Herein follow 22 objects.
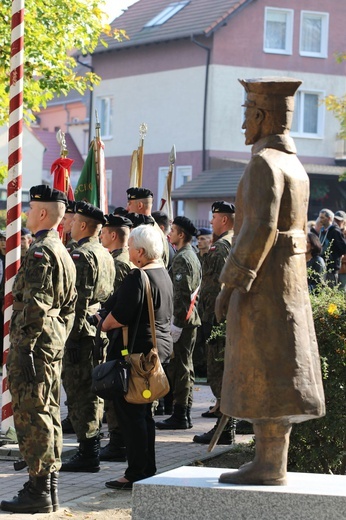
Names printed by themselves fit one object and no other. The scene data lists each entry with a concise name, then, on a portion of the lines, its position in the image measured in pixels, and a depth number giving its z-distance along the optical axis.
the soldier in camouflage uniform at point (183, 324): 12.39
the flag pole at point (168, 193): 17.06
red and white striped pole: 11.08
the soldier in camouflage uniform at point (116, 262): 10.52
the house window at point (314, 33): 47.06
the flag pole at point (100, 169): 15.55
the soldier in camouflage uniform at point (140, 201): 12.95
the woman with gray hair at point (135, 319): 8.77
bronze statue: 6.54
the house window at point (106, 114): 50.59
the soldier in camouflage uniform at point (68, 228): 11.88
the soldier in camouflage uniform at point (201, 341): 16.17
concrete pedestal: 6.53
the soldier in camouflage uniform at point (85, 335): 9.85
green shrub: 8.82
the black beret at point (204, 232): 17.48
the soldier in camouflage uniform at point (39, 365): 8.09
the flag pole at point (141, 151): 15.45
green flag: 15.58
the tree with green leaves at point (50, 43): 18.45
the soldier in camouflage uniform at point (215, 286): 11.40
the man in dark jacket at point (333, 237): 18.25
